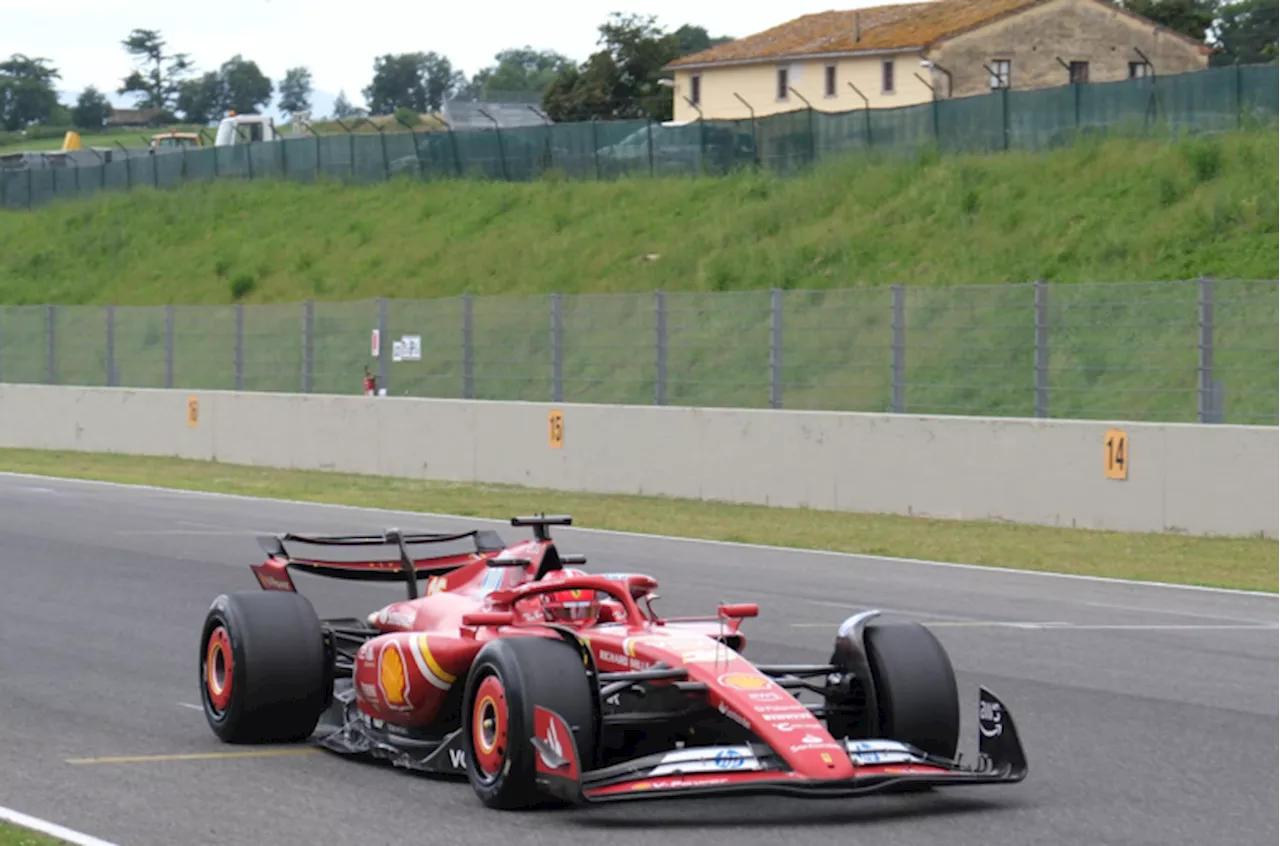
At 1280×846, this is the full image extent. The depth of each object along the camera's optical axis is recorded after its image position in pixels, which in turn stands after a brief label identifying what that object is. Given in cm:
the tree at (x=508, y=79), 17962
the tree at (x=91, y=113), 19609
